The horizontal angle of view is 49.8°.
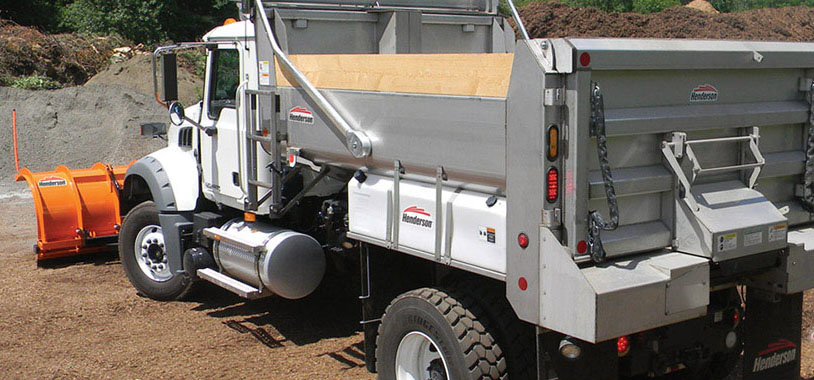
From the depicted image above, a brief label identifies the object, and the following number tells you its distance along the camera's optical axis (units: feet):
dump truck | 13.80
